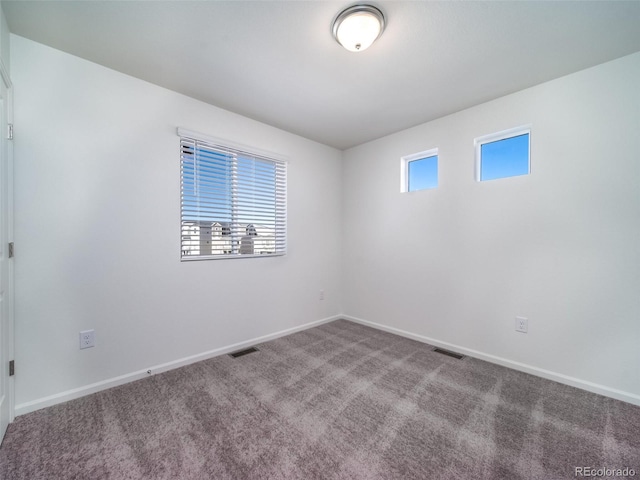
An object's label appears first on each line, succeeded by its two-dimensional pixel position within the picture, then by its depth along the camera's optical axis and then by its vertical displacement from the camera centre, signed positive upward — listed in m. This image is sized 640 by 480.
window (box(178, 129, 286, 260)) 2.52 +0.37
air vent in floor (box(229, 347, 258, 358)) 2.67 -1.19
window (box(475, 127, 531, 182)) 2.44 +0.80
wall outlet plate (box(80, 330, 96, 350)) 1.97 -0.77
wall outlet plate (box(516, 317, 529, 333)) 2.35 -0.78
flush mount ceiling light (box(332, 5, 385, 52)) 1.54 +1.28
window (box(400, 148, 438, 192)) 3.05 +0.80
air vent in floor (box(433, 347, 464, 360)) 2.64 -1.19
